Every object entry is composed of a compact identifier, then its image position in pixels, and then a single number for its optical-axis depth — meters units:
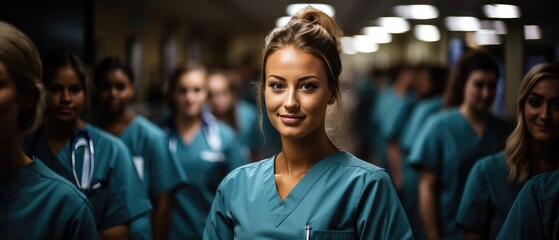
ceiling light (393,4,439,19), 3.81
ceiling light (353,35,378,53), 9.27
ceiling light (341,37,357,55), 11.77
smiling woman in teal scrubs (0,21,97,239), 1.74
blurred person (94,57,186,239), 2.99
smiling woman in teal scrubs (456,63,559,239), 1.87
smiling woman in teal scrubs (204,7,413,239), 1.81
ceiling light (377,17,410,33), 5.19
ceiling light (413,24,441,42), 3.80
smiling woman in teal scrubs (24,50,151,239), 2.41
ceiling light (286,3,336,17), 4.83
